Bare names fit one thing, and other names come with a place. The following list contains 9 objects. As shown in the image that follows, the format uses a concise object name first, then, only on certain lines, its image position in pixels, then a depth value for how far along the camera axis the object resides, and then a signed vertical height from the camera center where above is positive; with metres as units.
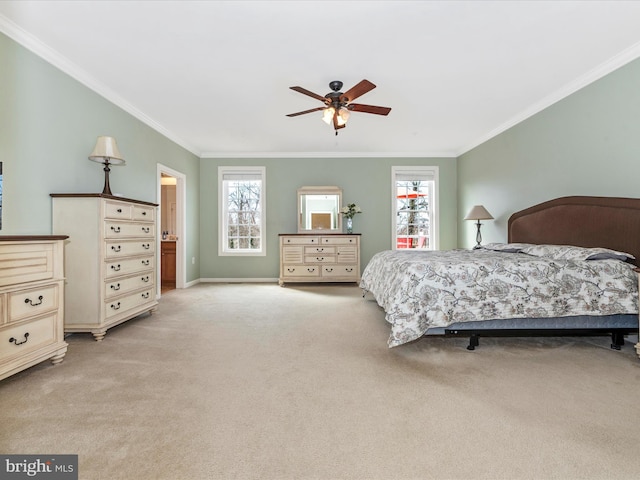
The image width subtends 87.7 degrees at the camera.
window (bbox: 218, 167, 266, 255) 6.48 +0.44
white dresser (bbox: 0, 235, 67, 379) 2.01 -0.42
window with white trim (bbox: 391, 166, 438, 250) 6.51 +0.57
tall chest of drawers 2.87 -0.19
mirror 6.39 +0.48
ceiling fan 3.27 +1.33
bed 2.55 -0.46
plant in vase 6.22 +0.46
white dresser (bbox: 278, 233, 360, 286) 5.96 -0.38
